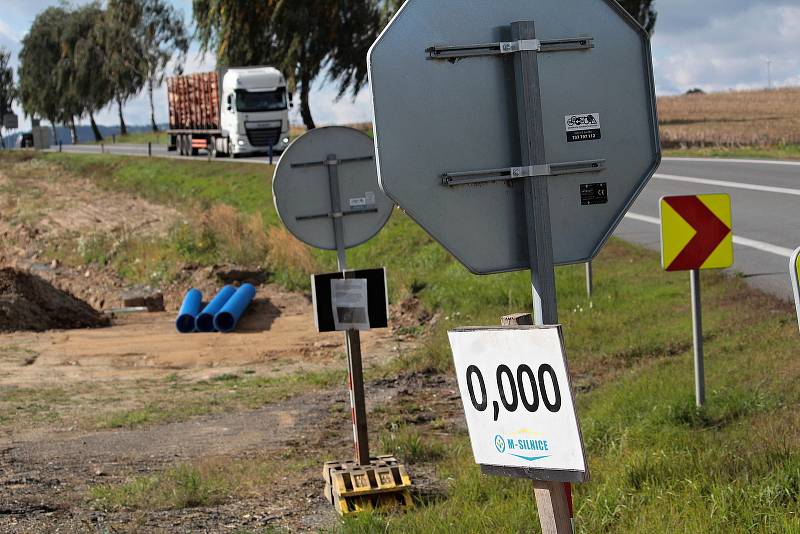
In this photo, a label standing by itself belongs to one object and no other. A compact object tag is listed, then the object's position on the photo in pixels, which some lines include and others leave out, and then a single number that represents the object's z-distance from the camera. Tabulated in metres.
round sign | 7.99
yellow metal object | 7.44
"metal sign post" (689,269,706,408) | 8.35
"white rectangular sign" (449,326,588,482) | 3.42
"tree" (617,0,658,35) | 46.72
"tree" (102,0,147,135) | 77.25
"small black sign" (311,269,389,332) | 7.86
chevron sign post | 8.67
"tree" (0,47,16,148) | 116.25
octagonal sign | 3.57
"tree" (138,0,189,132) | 80.00
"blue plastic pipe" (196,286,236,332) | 21.64
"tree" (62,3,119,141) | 83.69
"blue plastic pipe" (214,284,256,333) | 21.49
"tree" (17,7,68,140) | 91.12
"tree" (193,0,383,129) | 44.66
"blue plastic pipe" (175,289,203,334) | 21.64
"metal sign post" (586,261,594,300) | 15.06
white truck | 44.31
